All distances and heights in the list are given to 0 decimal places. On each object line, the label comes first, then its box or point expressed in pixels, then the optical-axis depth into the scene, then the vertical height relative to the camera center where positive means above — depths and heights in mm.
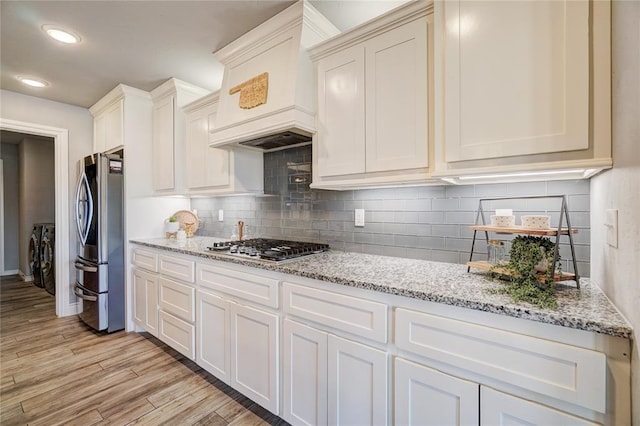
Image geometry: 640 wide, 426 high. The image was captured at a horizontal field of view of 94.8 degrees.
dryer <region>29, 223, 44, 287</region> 4566 -648
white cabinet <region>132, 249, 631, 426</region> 869 -588
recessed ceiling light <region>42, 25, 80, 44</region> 2002 +1255
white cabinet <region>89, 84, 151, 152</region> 2980 +1048
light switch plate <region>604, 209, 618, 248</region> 937 -59
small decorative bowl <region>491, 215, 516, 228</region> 1290 -53
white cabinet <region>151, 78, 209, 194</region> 2865 +822
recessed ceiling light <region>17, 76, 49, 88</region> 2730 +1247
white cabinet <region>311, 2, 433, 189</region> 1443 +582
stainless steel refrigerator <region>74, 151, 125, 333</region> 2852 -260
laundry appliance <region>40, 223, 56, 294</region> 4163 -651
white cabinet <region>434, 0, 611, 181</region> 1009 +471
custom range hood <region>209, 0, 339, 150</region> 1776 +848
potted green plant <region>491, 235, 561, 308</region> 1050 -240
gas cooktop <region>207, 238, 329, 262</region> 1788 -257
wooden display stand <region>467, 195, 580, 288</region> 1129 -98
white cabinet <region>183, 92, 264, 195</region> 2469 +431
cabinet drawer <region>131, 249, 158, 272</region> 2624 -447
